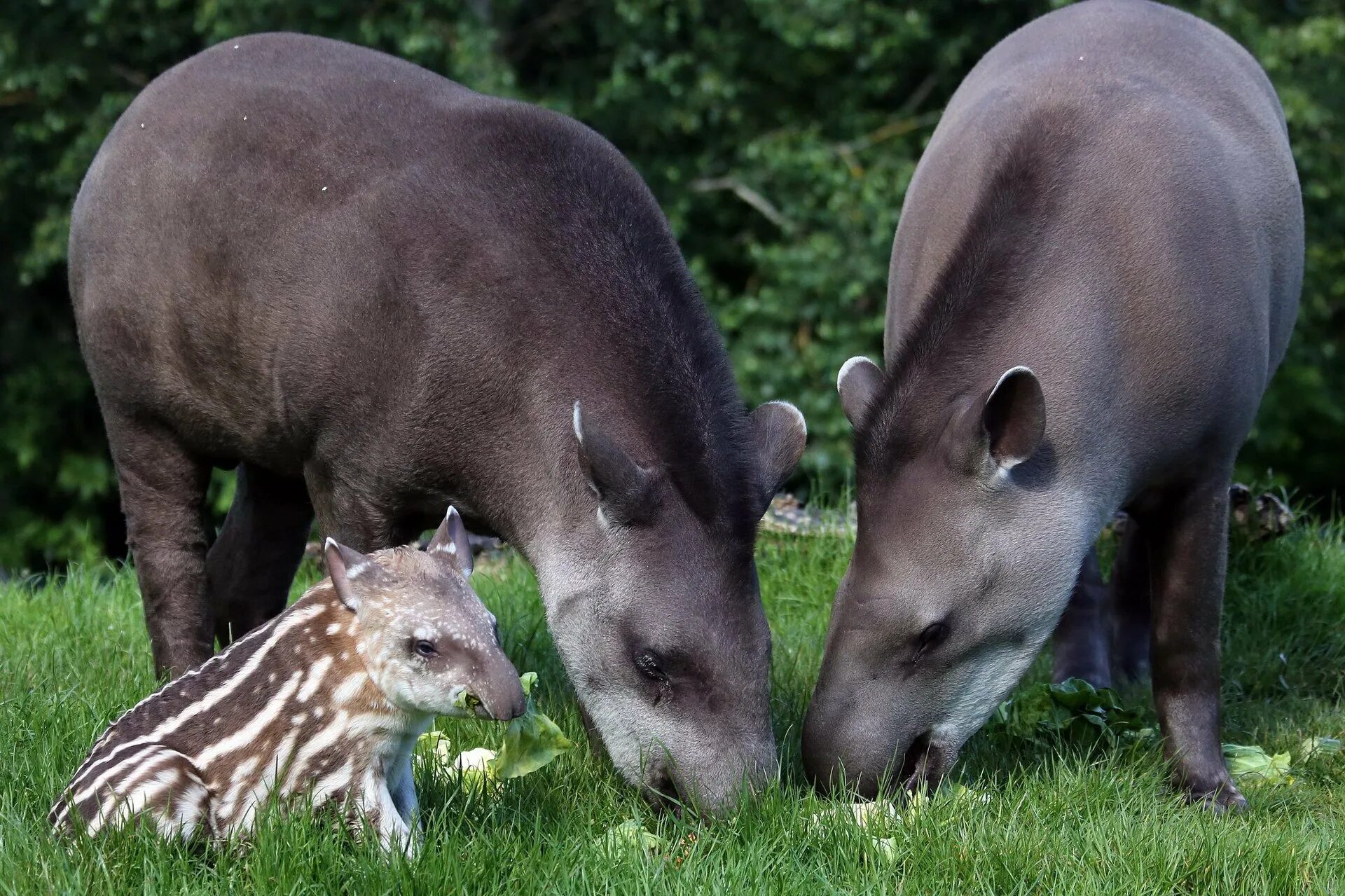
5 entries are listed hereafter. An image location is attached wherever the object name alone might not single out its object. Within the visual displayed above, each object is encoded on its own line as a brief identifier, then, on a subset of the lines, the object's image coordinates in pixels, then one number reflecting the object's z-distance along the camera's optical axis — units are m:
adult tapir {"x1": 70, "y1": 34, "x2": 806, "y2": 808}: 9.41
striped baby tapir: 7.83
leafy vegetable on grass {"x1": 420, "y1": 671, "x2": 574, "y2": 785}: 9.49
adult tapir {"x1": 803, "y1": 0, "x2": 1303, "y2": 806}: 9.91
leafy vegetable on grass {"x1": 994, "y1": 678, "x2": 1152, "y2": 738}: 10.95
